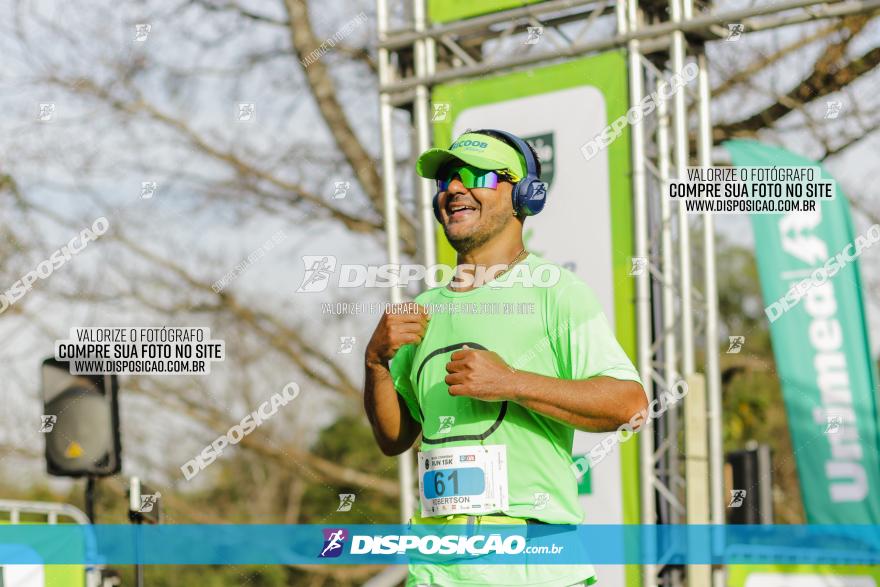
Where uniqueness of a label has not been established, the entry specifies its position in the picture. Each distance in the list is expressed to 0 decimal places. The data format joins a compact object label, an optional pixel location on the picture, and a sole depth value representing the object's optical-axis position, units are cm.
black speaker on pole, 1190
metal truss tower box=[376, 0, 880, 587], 1304
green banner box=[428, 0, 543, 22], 1441
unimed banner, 1381
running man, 573
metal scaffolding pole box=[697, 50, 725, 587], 1299
